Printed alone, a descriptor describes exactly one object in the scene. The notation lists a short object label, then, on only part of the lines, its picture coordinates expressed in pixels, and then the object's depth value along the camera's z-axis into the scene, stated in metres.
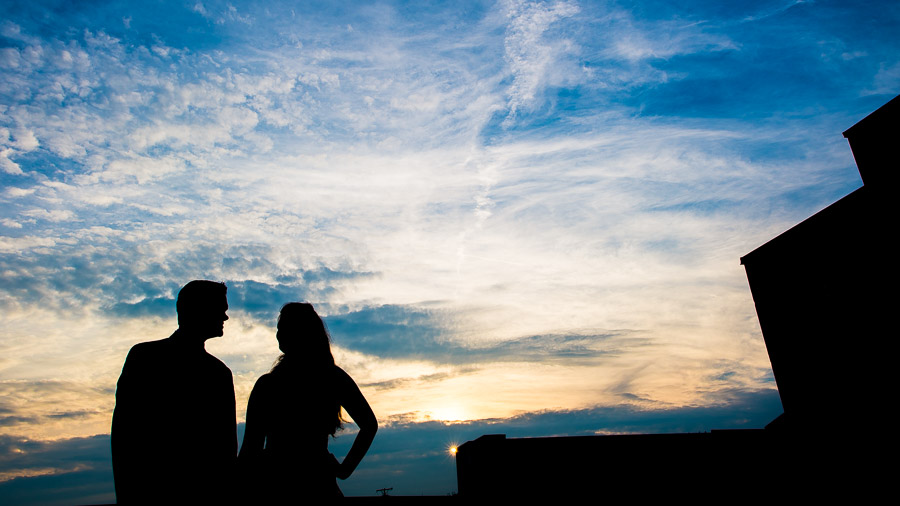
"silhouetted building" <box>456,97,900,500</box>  7.53
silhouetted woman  2.34
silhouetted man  2.14
